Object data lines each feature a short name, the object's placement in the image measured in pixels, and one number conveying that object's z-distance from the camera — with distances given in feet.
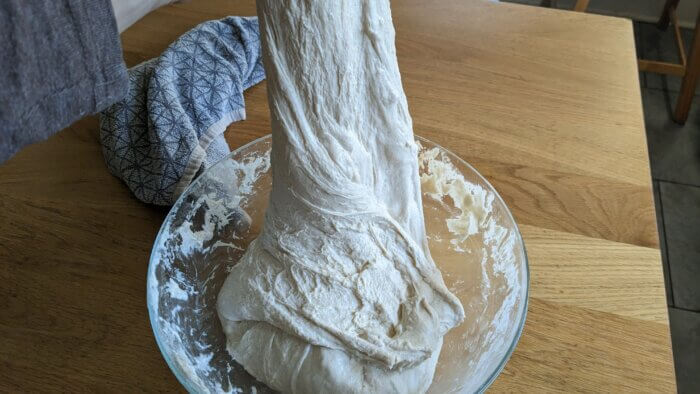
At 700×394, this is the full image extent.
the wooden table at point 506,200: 1.58
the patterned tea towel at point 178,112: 1.86
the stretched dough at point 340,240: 1.23
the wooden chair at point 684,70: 4.16
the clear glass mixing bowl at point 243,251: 1.39
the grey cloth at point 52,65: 0.93
